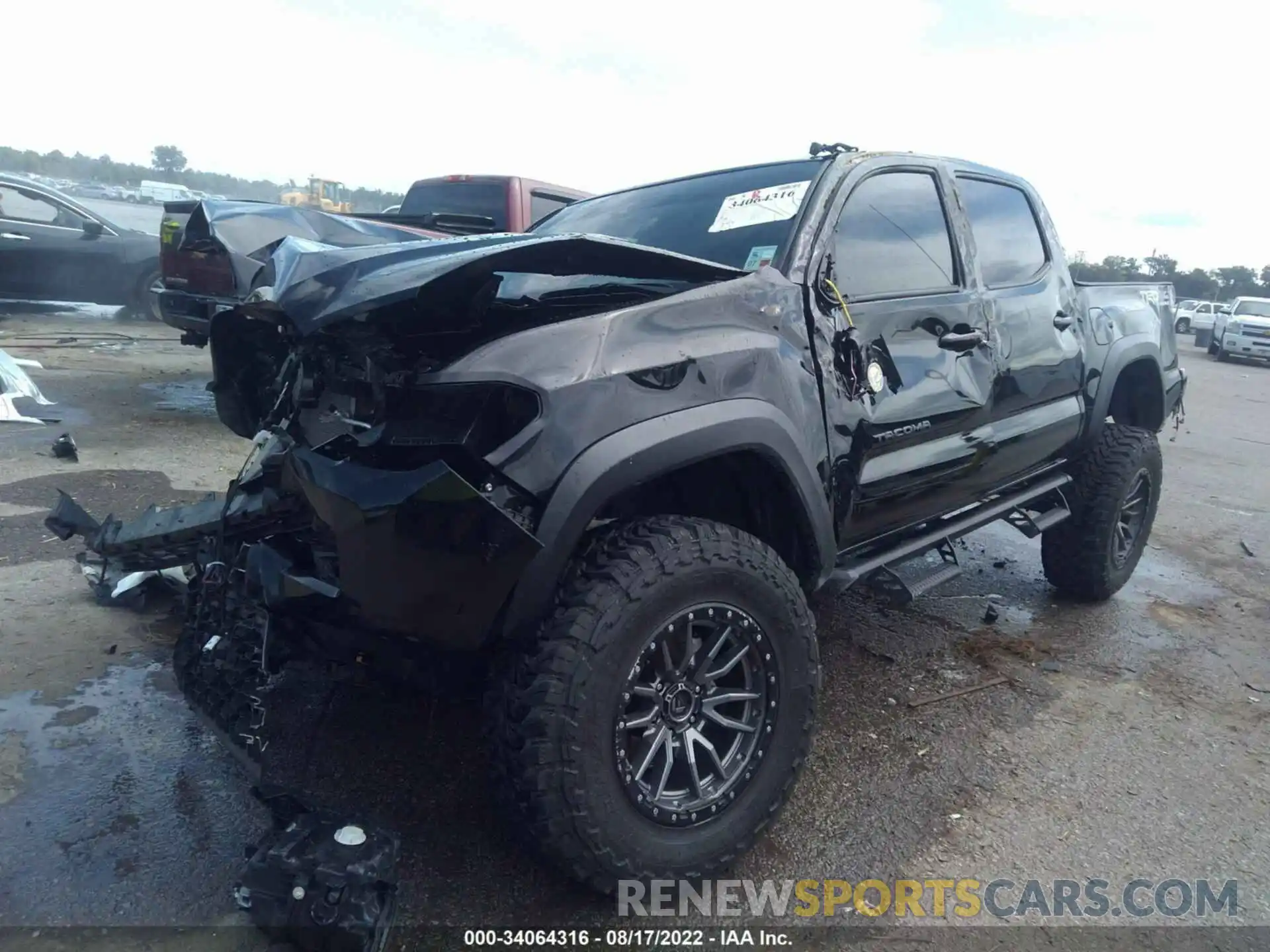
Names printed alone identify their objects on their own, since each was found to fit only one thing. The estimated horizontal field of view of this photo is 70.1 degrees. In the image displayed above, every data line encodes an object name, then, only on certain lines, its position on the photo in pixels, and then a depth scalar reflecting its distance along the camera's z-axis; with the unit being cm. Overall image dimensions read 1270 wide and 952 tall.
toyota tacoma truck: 203
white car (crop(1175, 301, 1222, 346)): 3108
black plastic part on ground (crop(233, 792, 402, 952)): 196
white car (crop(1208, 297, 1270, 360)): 2309
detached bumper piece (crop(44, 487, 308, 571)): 256
